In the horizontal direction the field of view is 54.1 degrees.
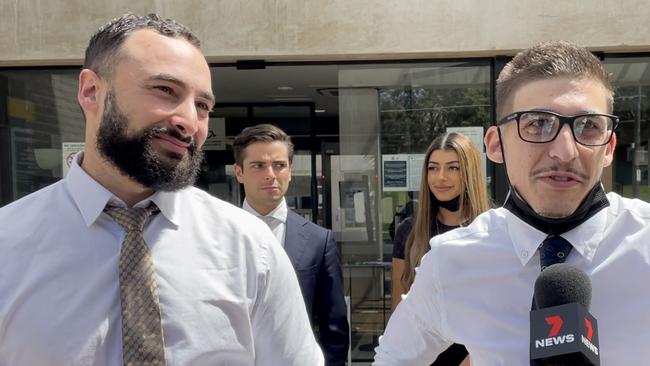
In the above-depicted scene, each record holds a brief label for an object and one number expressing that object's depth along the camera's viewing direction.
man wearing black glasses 1.72
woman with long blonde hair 3.88
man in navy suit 3.60
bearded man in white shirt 1.63
